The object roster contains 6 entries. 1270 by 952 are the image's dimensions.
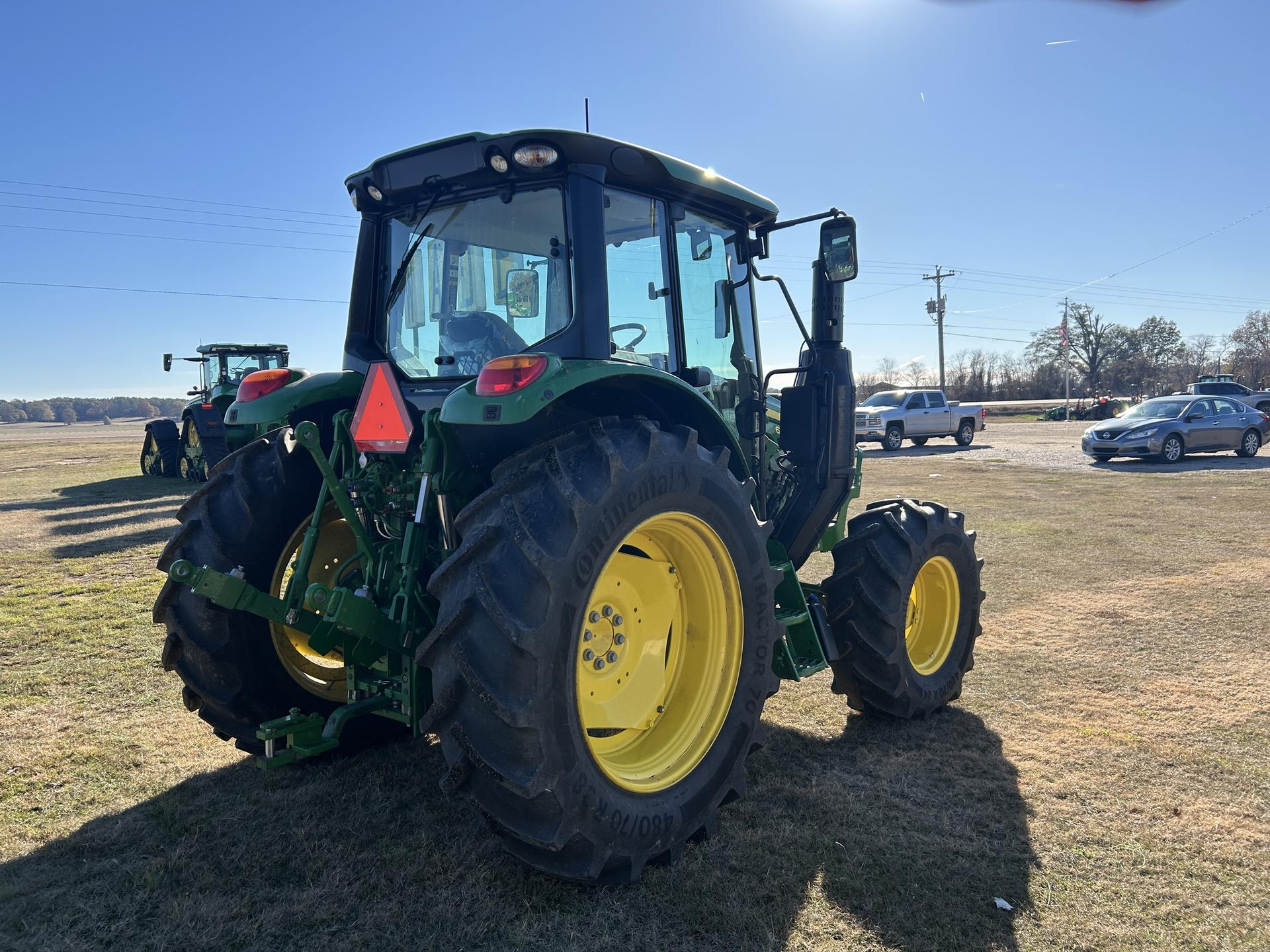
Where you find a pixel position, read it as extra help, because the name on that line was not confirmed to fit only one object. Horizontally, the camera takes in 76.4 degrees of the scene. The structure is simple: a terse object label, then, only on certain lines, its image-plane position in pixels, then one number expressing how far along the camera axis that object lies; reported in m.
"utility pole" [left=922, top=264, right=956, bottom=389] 50.88
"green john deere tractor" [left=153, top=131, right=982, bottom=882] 2.44
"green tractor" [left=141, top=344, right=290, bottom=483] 14.88
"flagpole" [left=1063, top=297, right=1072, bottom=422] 39.98
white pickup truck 25.11
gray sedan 18.16
